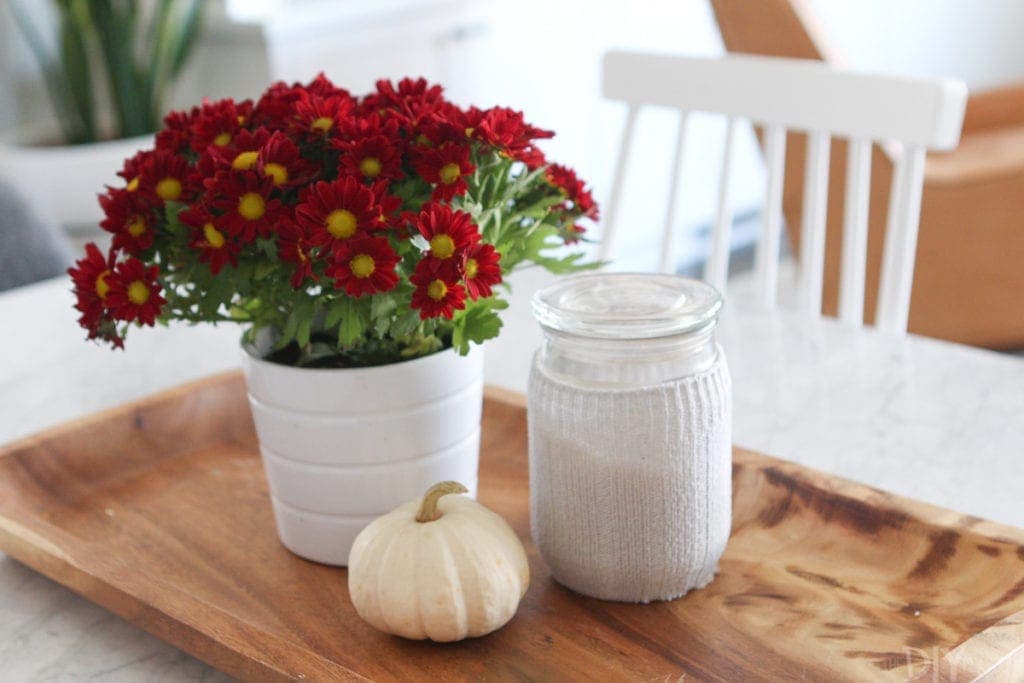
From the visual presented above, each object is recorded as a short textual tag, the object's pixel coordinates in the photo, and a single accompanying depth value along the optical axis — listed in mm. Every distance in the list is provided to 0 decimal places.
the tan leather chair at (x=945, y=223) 2258
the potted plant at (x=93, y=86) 2502
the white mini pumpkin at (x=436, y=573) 600
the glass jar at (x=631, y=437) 617
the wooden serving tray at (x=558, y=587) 608
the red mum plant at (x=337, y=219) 588
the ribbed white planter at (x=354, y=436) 684
